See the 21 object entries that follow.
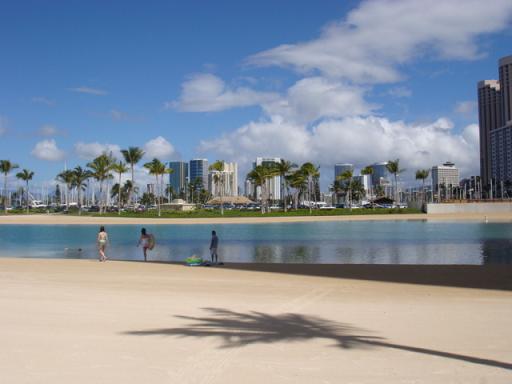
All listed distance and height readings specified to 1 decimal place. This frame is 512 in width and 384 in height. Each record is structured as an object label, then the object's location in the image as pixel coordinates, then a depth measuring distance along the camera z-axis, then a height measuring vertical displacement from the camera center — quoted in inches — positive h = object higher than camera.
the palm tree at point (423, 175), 5147.6 +290.2
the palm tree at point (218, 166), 4157.0 +327.2
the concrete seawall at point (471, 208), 3408.0 -31.5
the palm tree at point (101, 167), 4298.7 +345.2
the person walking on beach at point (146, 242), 950.4 -64.2
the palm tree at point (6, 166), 4852.4 +409.0
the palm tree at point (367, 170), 4805.6 +317.0
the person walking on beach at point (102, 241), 925.8 -59.8
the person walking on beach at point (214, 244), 891.4 -65.4
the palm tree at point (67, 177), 5093.5 +311.1
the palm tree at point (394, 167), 4495.6 +320.8
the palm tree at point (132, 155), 4082.2 +418.5
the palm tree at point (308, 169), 4359.5 +307.0
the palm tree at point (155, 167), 4124.0 +323.3
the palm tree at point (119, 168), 4328.2 +336.2
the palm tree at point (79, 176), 5049.2 +318.6
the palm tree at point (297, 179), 4365.2 +224.4
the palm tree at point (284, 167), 4202.5 +314.9
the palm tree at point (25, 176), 5290.4 +341.0
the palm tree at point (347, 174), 4720.2 +281.8
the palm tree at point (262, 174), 4173.2 +261.2
